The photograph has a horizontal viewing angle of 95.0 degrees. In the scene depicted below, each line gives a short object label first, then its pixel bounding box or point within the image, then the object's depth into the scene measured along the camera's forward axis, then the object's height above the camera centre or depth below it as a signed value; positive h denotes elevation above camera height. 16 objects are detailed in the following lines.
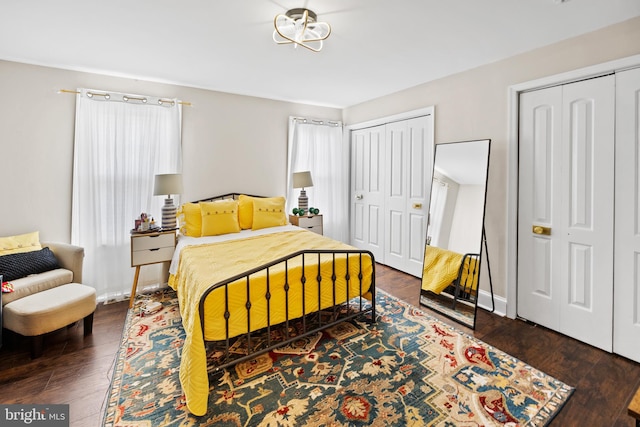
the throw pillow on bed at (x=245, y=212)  3.94 +0.02
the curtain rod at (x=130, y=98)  3.18 +1.34
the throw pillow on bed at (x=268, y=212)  3.89 +0.03
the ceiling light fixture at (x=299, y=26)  2.14 +1.48
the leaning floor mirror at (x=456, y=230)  2.93 -0.13
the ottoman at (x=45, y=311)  2.24 -0.80
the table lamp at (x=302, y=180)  4.52 +0.55
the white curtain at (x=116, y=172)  3.27 +0.47
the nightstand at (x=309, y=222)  4.49 -0.11
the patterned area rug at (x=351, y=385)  1.73 -1.15
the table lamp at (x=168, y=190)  3.39 +0.26
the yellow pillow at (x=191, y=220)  3.54 -0.08
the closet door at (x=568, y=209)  2.36 +0.09
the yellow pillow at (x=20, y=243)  2.76 -0.32
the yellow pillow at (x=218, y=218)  3.54 -0.05
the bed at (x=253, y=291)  1.92 -0.61
